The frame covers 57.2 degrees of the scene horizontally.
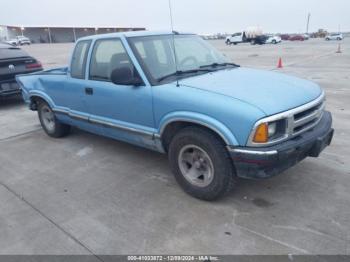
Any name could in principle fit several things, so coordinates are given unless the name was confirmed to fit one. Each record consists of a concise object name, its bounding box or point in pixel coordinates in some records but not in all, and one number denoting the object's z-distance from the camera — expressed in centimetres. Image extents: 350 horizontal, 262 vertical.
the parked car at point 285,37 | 7121
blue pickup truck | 302
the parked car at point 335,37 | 5711
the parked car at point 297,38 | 6259
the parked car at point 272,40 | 5128
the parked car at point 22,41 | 5697
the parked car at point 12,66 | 798
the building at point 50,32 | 7368
